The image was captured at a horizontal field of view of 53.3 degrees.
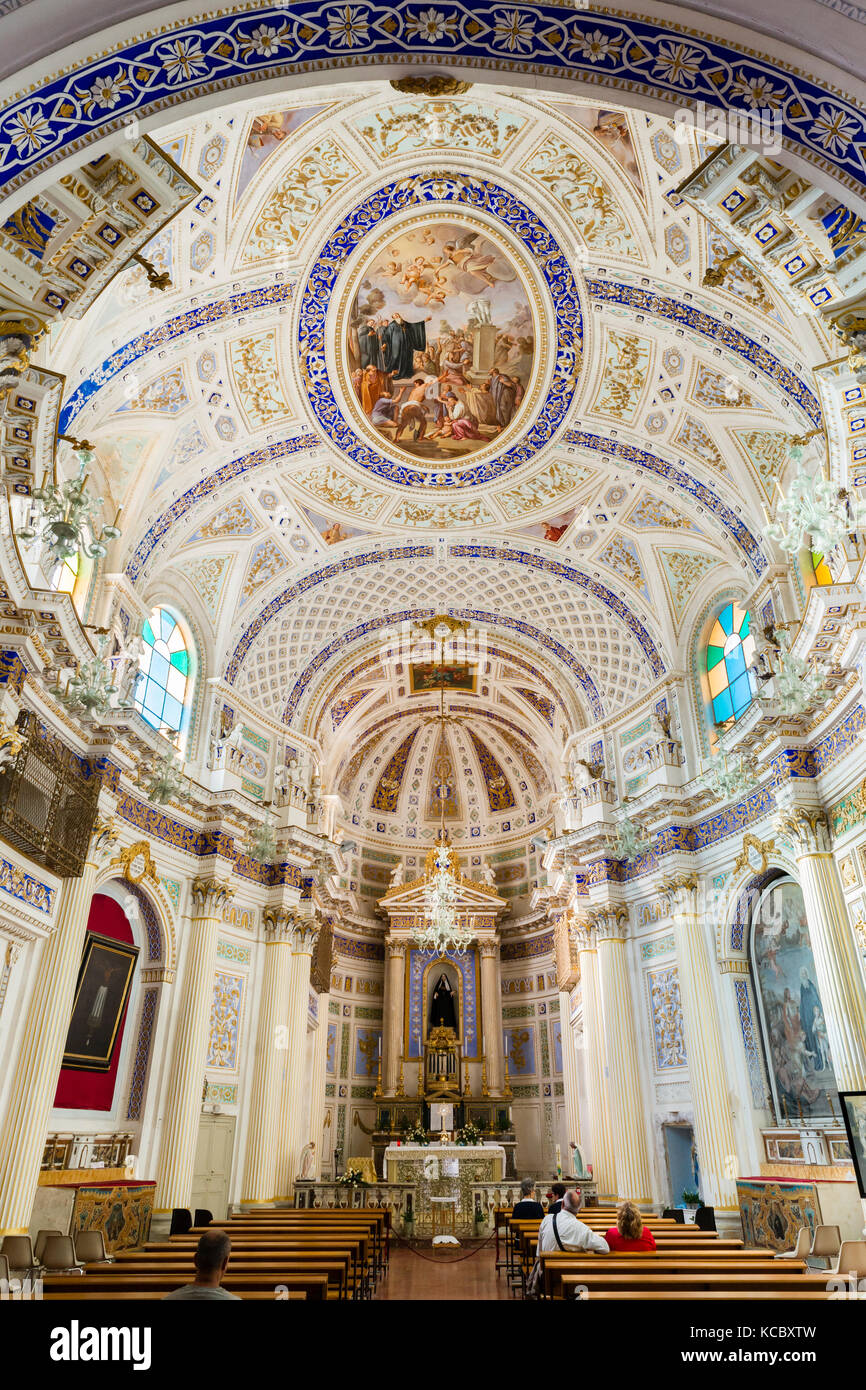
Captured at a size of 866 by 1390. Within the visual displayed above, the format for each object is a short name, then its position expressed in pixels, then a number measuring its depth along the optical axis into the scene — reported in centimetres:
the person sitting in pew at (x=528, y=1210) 1201
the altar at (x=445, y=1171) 1756
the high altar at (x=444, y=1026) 2386
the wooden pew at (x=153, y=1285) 559
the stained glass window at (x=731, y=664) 1644
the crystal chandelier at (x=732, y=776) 1446
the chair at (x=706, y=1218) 1388
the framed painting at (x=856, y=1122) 832
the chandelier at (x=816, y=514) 790
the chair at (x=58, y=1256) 968
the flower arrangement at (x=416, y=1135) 2097
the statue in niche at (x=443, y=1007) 2559
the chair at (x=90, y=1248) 1067
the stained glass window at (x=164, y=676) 1617
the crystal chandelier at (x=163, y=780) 1428
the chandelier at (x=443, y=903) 1806
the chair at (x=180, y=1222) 1306
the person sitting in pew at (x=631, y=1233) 743
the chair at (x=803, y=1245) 1038
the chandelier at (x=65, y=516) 780
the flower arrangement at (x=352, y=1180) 1762
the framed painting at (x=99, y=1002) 1332
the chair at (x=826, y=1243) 997
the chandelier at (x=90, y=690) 1203
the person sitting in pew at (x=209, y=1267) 435
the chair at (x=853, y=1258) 824
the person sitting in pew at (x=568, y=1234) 738
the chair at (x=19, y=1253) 939
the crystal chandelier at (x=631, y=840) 1825
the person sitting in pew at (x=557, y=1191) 1300
